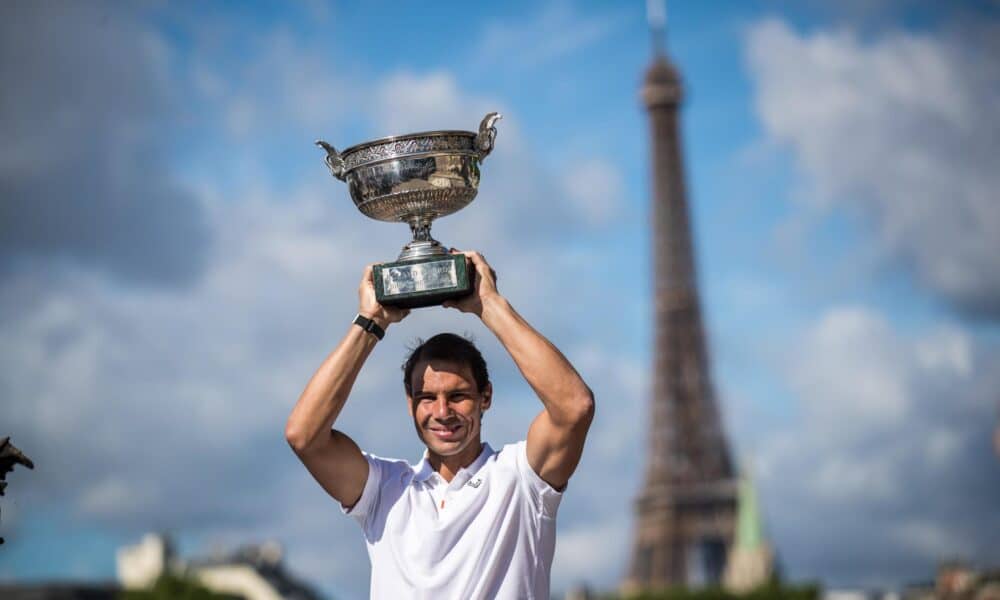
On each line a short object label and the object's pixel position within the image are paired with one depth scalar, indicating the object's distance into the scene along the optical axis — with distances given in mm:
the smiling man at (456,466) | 5953
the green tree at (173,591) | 58875
